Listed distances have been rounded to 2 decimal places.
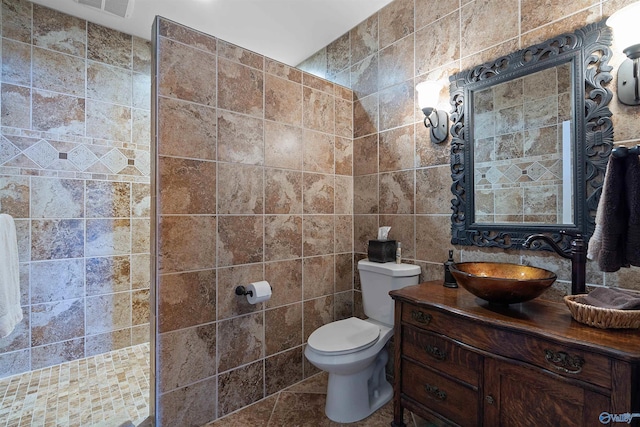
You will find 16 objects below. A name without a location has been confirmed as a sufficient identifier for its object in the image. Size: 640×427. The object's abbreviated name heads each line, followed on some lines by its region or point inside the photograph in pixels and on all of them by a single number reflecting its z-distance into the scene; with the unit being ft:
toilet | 5.54
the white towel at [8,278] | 5.10
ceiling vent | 7.27
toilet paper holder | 6.13
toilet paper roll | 5.99
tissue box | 6.82
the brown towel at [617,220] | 3.48
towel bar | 3.32
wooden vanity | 3.11
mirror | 4.41
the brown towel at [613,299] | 3.37
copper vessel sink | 3.96
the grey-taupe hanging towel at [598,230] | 3.56
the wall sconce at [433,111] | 6.05
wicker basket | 3.28
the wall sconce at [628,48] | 3.76
